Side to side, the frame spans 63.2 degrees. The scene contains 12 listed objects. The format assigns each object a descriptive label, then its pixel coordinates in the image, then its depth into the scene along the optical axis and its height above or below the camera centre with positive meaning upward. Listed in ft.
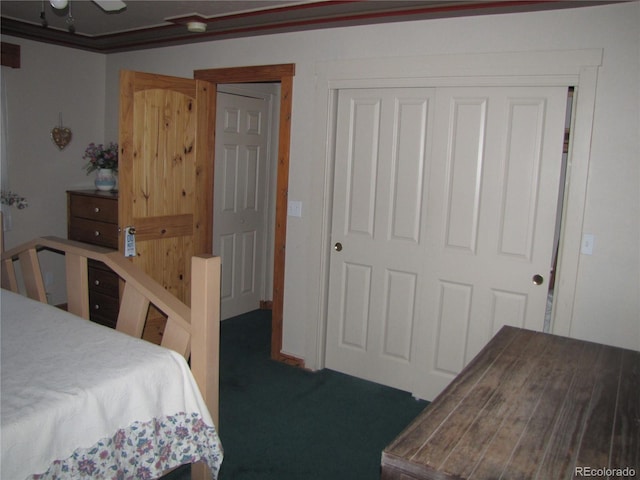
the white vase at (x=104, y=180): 13.73 -0.31
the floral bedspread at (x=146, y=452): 4.91 -2.90
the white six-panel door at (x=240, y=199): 14.17 -0.67
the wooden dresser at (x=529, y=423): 4.06 -2.07
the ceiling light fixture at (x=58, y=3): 7.09 +2.22
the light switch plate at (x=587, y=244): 8.60 -0.81
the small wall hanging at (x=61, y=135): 14.16 +0.83
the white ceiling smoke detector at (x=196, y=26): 10.86 +3.06
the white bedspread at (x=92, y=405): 4.61 -2.29
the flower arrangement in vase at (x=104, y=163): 13.76 +0.14
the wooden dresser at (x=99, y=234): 12.36 -1.63
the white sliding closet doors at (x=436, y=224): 9.24 -0.71
